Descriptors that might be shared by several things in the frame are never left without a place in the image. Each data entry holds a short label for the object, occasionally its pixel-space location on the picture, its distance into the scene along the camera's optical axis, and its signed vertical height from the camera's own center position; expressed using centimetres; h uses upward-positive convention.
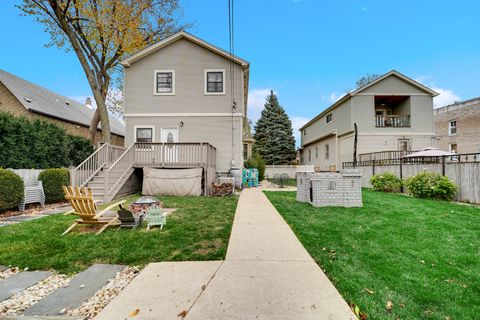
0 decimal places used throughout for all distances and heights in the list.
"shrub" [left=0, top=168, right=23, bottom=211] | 739 -65
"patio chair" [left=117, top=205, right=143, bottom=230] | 521 -112
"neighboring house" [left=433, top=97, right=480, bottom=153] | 2197 +385
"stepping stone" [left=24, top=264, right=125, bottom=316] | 249 -140
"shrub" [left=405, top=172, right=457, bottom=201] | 905 -73
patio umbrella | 1200 +69
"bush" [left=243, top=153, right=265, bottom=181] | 1928 +28
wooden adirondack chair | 508 -87
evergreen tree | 2980 +379
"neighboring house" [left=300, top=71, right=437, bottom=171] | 1830 +368
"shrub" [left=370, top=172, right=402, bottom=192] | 1193 -75
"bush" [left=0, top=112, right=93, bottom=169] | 971 +102
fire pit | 576 -87
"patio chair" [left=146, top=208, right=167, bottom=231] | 531 -106
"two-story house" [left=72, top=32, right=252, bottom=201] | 1321 +379
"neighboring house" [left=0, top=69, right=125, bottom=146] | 1705 +484
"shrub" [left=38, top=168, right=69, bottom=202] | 928 -54
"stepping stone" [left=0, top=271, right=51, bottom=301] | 285 -141
